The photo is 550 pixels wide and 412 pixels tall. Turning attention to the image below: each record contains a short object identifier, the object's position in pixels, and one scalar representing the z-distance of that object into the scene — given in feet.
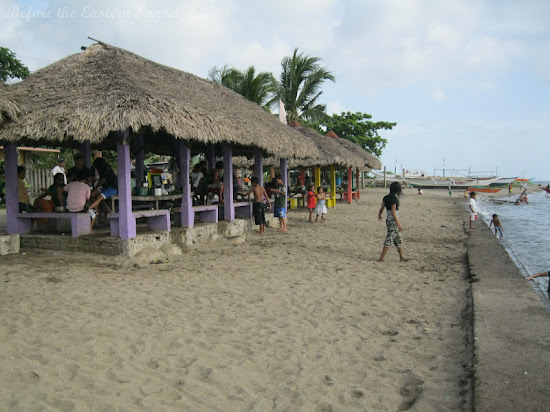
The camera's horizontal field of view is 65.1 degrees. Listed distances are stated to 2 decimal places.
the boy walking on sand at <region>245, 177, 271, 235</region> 33.50
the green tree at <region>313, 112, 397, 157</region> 113.70
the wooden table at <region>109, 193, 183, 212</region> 23.59
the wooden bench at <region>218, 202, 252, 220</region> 36.19
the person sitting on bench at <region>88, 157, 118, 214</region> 24.58
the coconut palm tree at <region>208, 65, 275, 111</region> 71.51
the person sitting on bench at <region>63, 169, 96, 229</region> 23.34
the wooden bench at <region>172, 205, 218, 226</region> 29.96
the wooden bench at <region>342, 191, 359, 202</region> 75.05
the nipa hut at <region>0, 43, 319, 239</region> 20.34
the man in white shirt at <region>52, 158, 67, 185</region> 37.99
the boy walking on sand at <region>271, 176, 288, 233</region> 35.86
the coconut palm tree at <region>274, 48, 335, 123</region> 83.66
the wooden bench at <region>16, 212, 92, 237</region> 22.86
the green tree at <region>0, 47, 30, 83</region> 55.31
